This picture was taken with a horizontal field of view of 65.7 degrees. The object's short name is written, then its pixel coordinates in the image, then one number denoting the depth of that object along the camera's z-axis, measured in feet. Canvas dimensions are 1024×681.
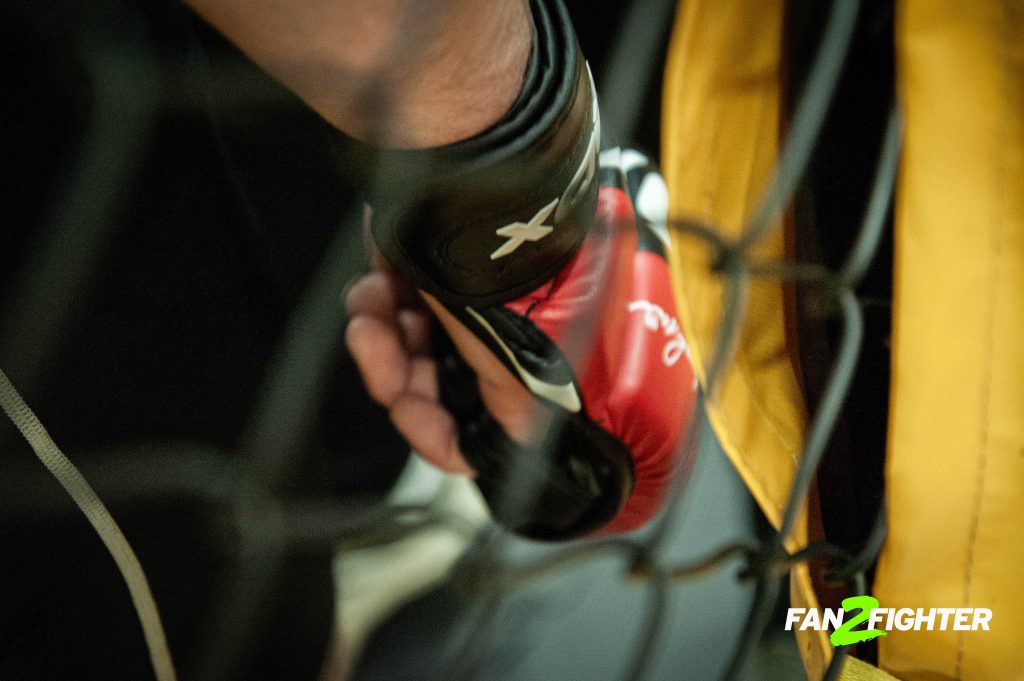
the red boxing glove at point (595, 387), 1.58
